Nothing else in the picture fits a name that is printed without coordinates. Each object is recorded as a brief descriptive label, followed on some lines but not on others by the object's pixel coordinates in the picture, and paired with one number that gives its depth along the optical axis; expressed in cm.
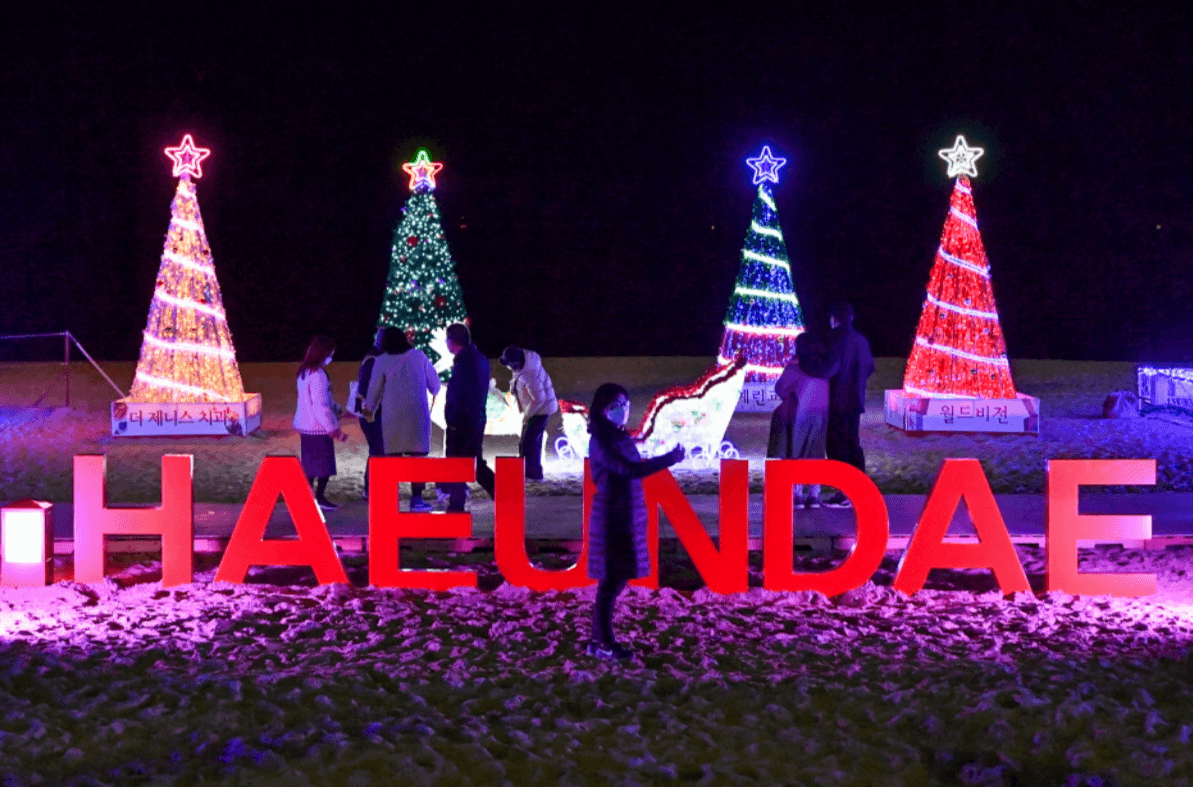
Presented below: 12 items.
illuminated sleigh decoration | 1111
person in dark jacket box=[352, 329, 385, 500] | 948
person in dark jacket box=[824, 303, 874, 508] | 947
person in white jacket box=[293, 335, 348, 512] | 927
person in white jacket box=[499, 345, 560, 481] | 1066
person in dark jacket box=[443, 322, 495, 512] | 910
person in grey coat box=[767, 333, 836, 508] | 921
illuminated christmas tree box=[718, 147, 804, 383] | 1864
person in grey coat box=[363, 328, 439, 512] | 909
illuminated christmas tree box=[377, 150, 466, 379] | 1616
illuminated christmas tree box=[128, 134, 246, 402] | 1509
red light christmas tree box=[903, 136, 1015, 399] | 1520
